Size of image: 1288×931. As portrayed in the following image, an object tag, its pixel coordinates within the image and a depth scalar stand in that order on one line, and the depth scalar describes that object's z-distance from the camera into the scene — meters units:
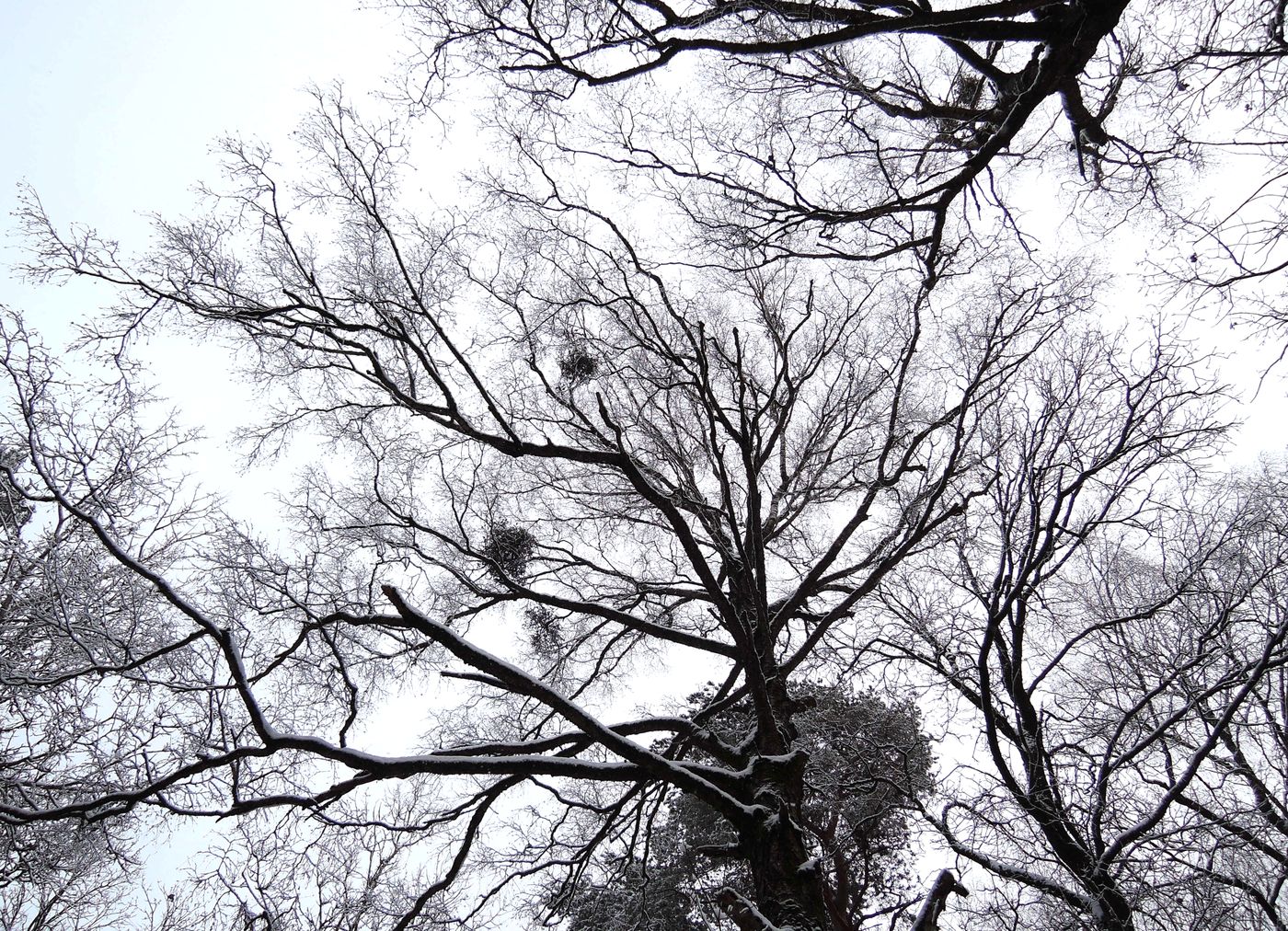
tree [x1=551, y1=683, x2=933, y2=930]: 6.59
